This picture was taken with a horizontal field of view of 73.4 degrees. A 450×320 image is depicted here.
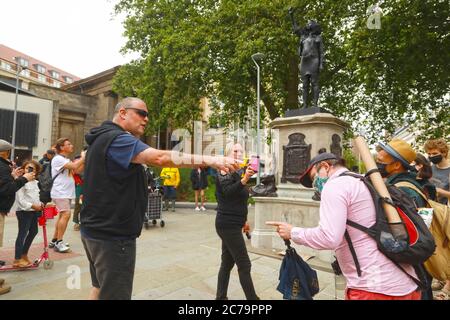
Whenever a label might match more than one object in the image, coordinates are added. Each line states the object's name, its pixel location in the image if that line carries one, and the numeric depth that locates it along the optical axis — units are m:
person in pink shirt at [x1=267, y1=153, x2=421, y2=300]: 1.91
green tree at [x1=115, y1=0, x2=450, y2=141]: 12.25
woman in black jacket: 3.48
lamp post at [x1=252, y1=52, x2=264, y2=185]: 13.10
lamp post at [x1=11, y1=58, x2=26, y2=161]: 23.39
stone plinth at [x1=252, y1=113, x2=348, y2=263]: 6.41
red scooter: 4.82
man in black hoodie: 2.21
